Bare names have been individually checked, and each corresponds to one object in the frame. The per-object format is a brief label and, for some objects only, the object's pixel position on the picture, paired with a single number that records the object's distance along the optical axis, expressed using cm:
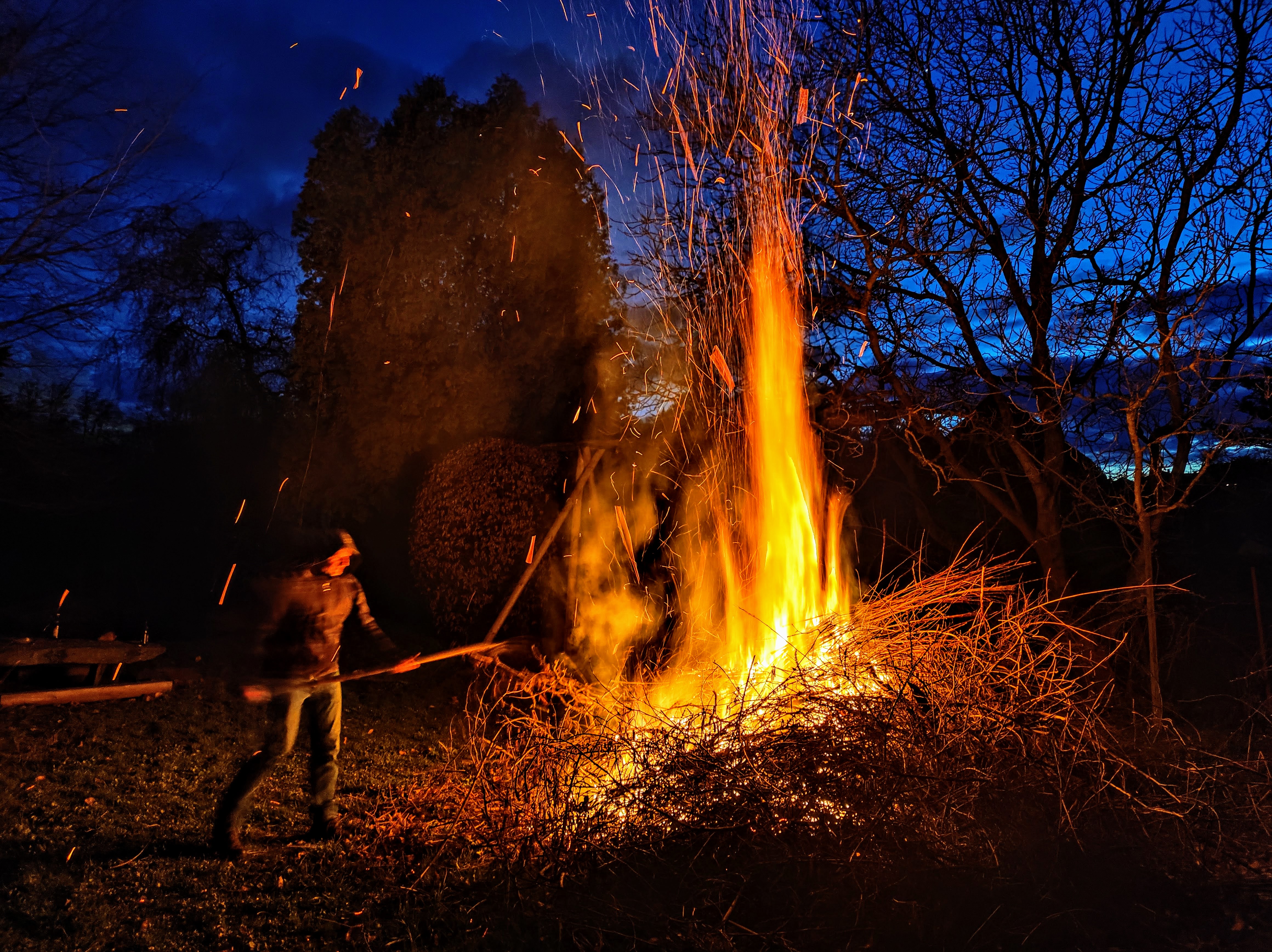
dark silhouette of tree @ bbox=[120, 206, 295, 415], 1168
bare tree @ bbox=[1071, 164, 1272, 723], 489
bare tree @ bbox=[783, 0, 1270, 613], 541
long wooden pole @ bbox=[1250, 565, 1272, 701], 542
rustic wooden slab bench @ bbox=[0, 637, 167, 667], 626
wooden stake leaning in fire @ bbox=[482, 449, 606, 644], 610
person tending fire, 391
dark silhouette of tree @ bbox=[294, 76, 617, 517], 782
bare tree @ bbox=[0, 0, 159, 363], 716
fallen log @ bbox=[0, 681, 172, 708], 603
